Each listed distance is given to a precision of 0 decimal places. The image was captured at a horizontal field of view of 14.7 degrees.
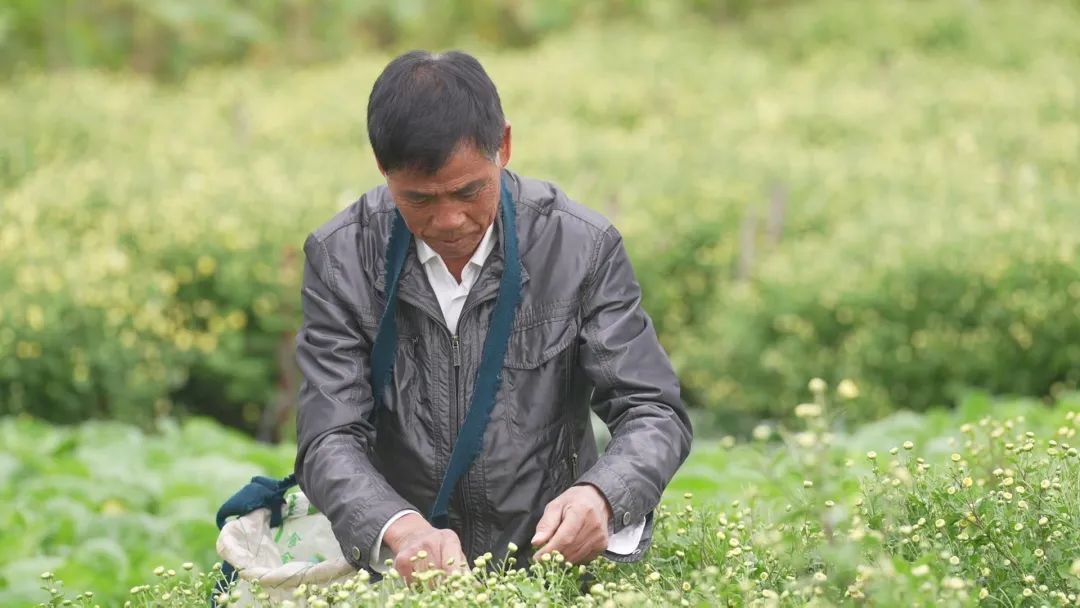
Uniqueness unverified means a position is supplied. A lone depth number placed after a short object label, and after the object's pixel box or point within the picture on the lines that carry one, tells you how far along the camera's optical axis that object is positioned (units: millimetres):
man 5947
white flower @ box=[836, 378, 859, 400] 5457
